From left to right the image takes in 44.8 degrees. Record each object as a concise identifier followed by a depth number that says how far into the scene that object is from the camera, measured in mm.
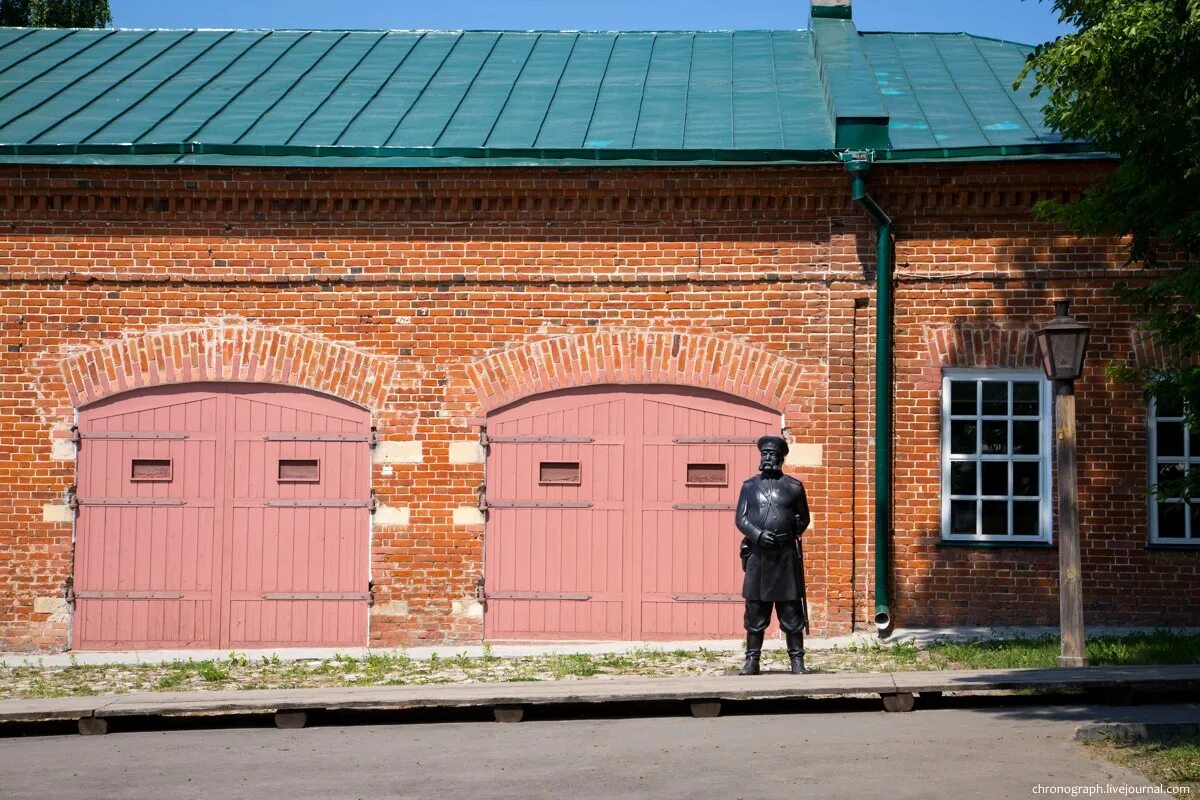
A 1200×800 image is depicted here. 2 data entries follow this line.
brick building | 12141
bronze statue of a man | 9969
